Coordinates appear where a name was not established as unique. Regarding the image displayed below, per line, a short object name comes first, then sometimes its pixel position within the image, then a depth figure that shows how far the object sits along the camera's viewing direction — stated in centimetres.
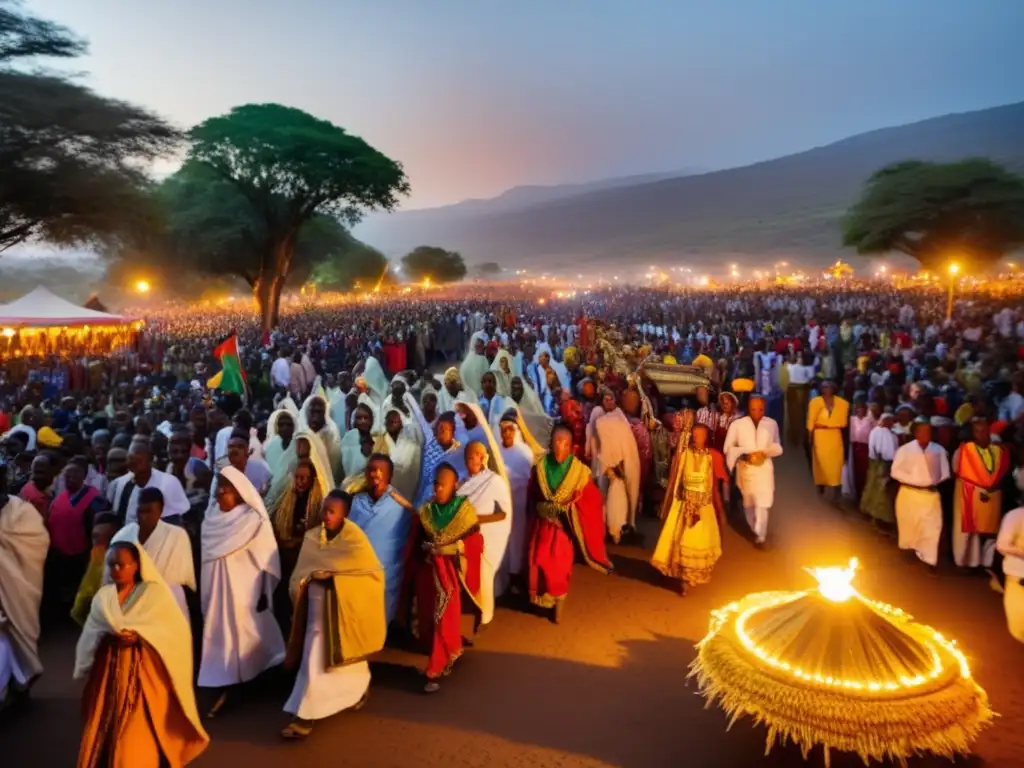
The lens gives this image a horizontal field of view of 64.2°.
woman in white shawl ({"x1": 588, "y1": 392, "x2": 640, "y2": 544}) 817
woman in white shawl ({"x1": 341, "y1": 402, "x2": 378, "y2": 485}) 798
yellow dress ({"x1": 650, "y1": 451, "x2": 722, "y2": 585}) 678
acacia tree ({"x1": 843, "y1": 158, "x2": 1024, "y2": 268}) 3659
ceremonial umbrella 361
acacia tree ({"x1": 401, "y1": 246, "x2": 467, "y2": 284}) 8575
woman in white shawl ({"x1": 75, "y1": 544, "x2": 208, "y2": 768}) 387
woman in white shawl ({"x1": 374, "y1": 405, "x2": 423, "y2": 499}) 754
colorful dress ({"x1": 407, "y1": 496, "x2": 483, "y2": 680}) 536
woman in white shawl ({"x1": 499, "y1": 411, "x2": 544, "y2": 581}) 709
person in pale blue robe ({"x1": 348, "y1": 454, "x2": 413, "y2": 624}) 557
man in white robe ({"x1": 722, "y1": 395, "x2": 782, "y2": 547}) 793
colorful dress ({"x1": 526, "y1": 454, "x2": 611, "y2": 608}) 630
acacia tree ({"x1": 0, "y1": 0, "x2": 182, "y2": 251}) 1767
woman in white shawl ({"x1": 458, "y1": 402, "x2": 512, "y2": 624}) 603
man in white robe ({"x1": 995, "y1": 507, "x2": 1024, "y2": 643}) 555
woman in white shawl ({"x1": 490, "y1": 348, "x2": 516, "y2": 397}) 1096
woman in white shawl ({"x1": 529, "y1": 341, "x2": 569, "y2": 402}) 1242
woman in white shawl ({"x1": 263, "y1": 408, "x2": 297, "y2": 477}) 757
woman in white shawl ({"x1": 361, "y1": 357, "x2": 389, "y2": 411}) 1369
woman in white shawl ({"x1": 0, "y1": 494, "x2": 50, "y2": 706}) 505
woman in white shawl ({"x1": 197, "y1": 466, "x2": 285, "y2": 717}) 504
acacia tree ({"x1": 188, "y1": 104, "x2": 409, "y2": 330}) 2805
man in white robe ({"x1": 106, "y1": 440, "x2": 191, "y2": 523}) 588
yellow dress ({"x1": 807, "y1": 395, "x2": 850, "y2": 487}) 935
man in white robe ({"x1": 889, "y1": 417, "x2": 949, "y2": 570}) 725
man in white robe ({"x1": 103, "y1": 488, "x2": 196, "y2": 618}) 467
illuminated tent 1830
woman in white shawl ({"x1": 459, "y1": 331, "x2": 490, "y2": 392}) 1438
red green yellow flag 1266
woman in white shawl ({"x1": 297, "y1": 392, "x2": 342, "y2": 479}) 793
